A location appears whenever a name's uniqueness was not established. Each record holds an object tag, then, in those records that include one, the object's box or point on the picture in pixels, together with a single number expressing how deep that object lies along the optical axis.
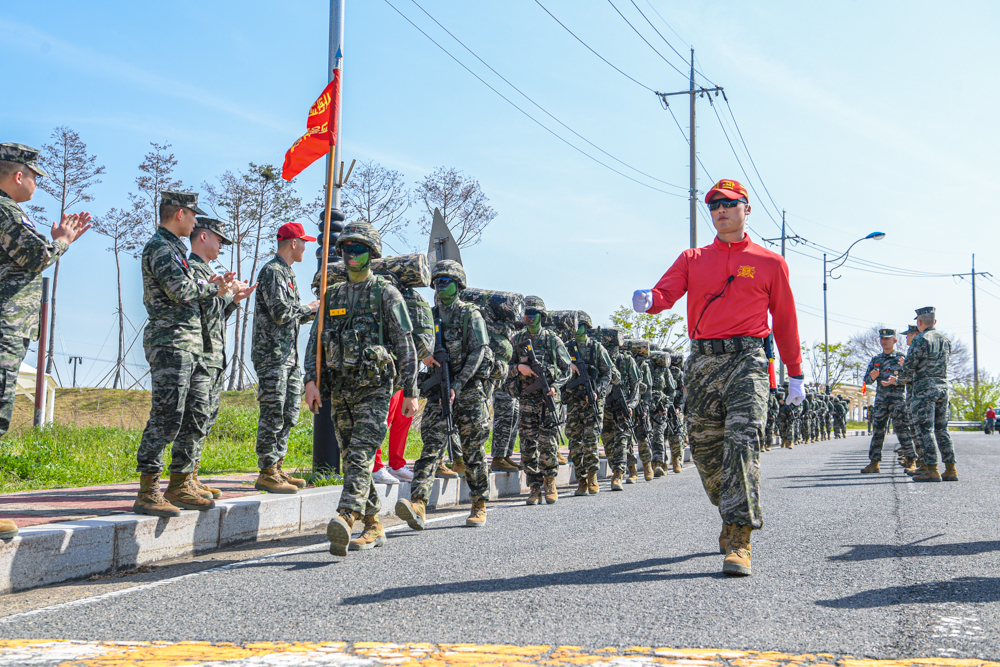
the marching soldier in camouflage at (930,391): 10.58
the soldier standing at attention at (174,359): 5.48
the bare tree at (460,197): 30.97
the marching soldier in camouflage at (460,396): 6.64
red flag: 7.45
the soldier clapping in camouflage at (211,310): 5.88
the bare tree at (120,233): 31.70
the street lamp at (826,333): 38.16
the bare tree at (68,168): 29.83
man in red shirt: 4.73
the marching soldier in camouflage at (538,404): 8.84
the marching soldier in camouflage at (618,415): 11.05
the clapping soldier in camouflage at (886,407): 12.49
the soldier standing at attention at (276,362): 6.98
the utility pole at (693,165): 24.44
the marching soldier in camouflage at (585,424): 9.85
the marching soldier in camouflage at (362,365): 5.32
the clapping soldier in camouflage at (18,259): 4.45
